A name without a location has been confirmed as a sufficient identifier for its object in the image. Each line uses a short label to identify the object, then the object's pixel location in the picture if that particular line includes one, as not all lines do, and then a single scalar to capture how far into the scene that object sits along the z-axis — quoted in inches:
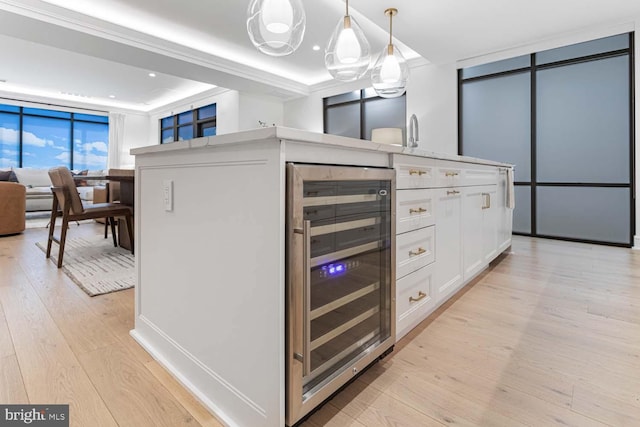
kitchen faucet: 91.8
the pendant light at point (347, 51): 106.8
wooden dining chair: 108.9
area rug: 91.0
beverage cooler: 34.6
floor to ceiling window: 297.0
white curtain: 343.6
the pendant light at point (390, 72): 126.7
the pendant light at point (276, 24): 83.7
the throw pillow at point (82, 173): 260.8
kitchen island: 35.1
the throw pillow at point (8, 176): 214.4
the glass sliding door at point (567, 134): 149.9
